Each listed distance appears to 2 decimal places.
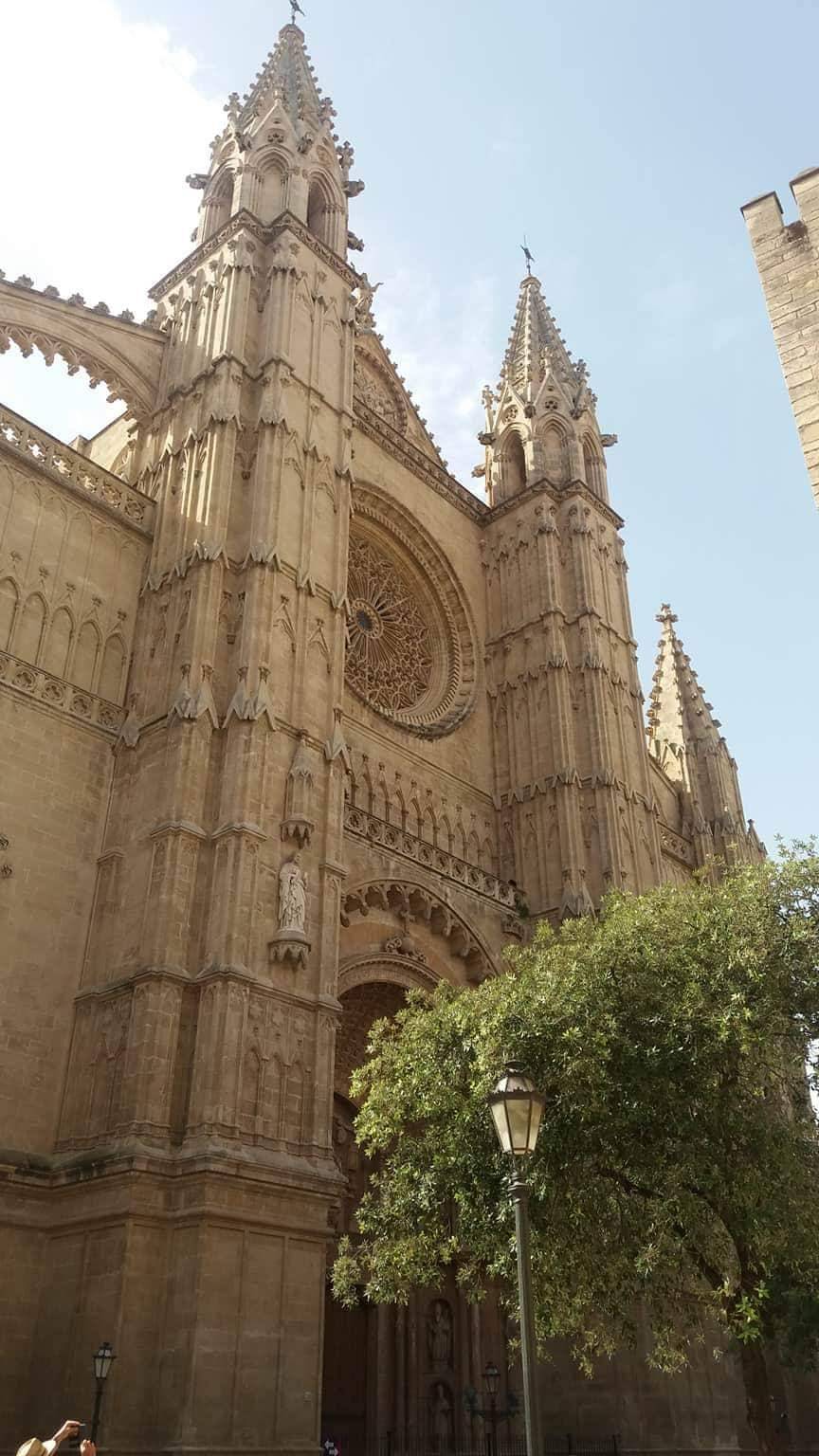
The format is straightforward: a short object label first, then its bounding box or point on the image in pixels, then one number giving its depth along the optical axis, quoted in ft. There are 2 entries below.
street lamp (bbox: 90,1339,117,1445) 41.01
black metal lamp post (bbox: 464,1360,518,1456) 59.67
